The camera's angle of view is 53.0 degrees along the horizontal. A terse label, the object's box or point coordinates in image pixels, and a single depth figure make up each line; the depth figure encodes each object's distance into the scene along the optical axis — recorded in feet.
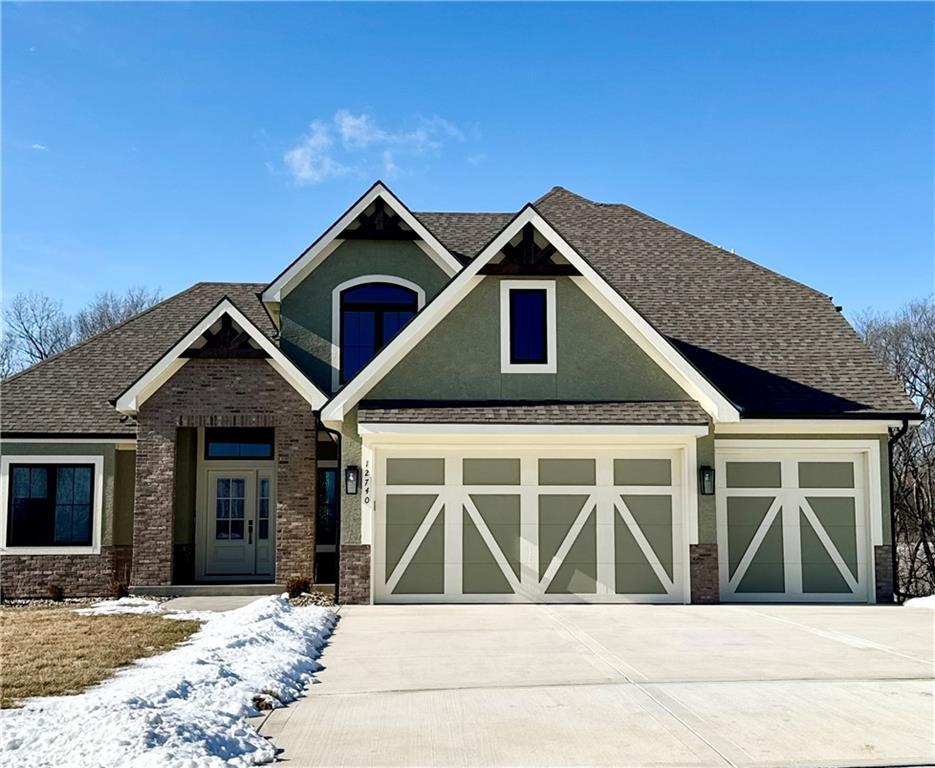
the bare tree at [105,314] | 153.69
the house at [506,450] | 49.37
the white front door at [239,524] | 61.72
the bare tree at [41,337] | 148.97
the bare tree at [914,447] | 92.02
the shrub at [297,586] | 52.37
